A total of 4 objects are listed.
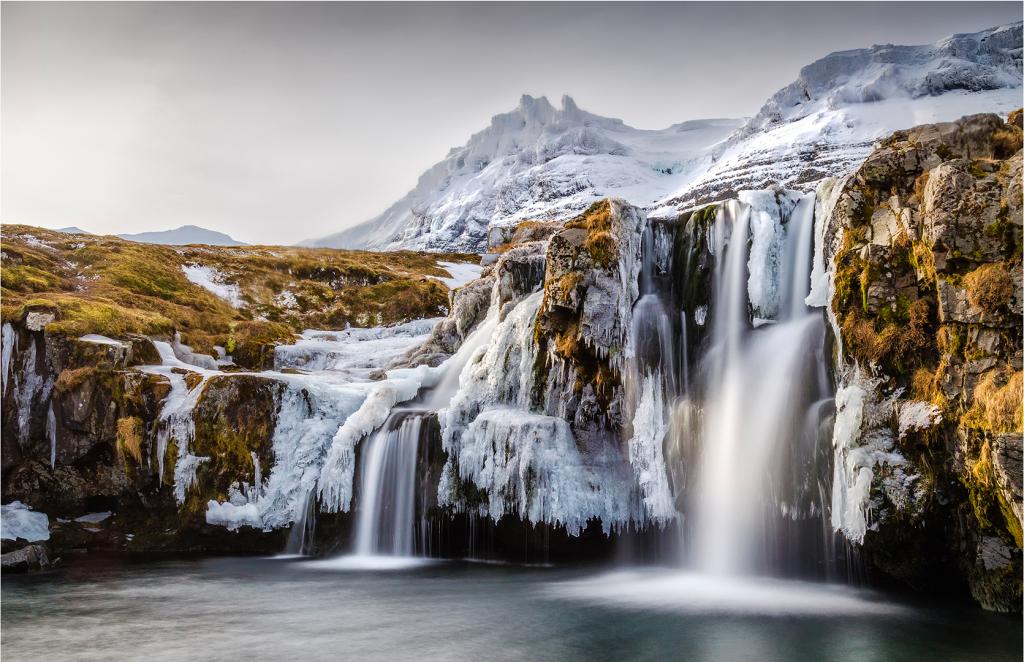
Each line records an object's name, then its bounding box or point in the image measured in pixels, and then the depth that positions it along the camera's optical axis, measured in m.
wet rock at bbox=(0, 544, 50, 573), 17.53
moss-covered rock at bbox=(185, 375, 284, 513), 20.91
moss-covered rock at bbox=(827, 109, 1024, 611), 11.37
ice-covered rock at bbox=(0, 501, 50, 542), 20.03
